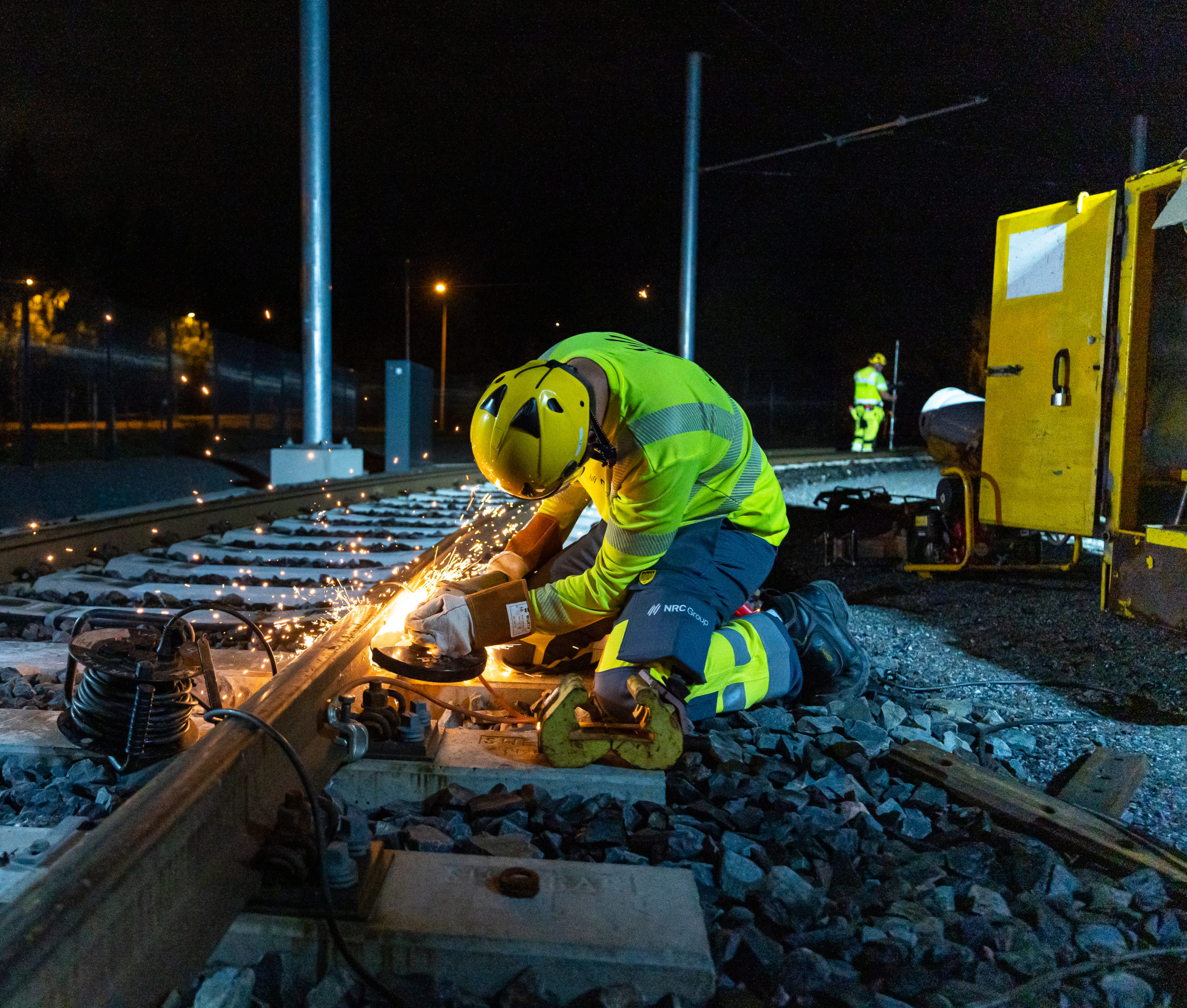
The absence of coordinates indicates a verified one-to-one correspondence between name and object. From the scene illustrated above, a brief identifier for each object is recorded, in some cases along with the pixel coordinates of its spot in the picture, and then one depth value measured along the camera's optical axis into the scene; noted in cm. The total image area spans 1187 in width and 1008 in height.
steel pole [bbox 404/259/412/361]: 3534
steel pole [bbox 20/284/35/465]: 1320
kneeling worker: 285
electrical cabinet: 1709
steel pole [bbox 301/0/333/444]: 1105
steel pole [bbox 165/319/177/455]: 1686
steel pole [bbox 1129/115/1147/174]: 1277
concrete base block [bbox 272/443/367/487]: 1162
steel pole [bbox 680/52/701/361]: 1614
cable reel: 237
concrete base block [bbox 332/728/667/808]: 245
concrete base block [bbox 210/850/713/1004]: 165
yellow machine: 543
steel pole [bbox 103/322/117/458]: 1516
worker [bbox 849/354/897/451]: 1772
